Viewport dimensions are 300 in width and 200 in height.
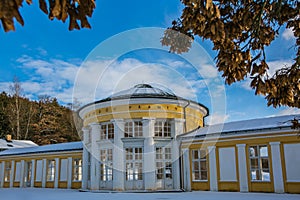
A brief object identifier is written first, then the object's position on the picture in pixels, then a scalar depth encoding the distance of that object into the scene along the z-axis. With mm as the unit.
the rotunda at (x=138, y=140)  16188
